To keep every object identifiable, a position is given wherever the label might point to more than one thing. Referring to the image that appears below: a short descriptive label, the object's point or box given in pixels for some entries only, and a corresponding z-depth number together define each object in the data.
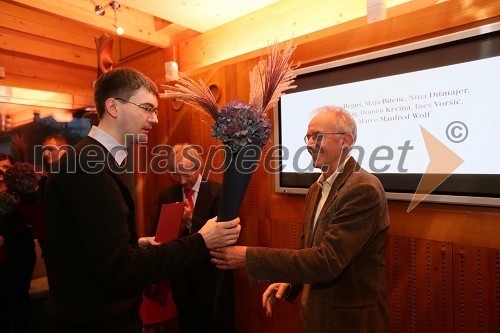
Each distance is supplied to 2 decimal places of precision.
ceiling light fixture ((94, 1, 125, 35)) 3.18
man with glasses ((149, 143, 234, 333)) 2.68
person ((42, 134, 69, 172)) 4.51
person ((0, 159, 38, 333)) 2.87
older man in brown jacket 1.47
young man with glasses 1.17
